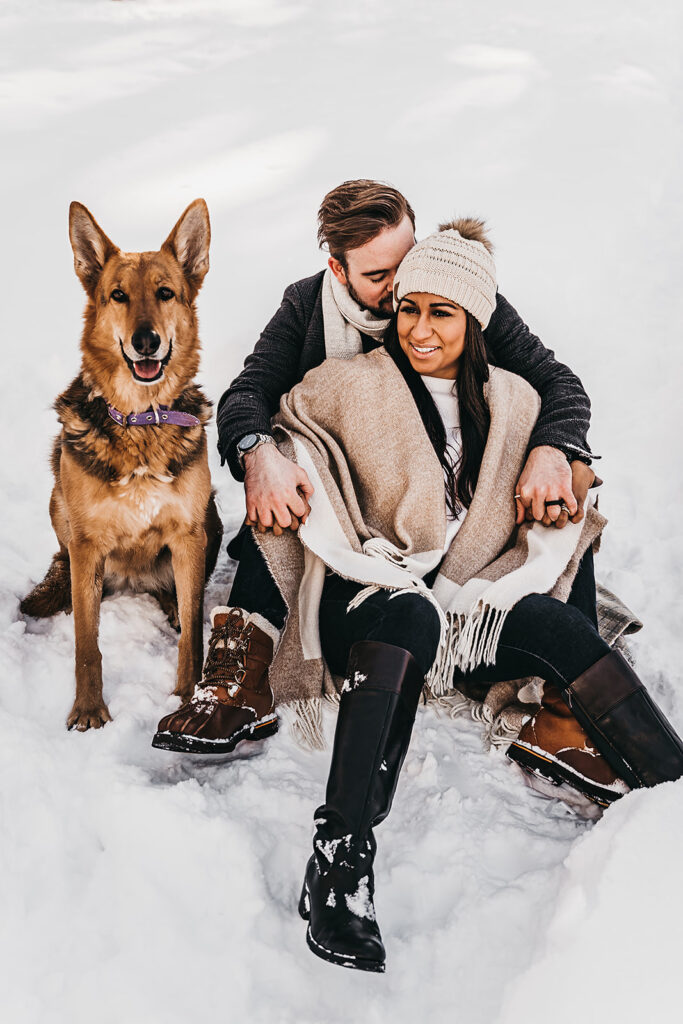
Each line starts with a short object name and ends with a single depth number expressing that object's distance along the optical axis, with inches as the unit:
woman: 75.2
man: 90.1
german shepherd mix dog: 92.4
